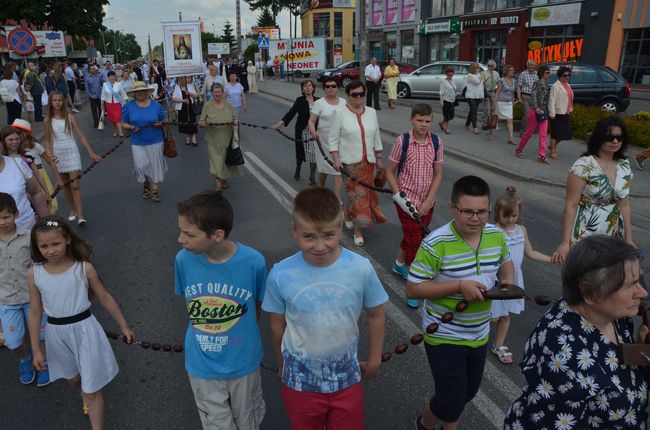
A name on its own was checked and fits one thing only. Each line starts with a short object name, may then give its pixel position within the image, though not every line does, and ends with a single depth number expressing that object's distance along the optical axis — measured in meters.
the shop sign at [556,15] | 27.28
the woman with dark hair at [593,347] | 1.87
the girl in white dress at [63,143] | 6.82
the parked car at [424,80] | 22.83
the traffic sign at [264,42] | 36.46
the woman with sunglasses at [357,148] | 6.11
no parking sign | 14.98
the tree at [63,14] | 28.02
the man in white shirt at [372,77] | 18.84
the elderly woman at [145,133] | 7.93
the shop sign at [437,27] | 36.34
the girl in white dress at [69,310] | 3.02
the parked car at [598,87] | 16.20
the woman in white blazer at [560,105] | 10.47
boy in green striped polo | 2.69
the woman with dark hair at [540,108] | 10.64
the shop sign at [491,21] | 30.56
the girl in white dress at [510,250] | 3.79
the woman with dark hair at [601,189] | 3.89
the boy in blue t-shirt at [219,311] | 2.58
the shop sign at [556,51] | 27.69
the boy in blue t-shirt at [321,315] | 2.25
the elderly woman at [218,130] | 8.48
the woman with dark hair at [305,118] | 8.85
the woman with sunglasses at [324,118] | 7.15
